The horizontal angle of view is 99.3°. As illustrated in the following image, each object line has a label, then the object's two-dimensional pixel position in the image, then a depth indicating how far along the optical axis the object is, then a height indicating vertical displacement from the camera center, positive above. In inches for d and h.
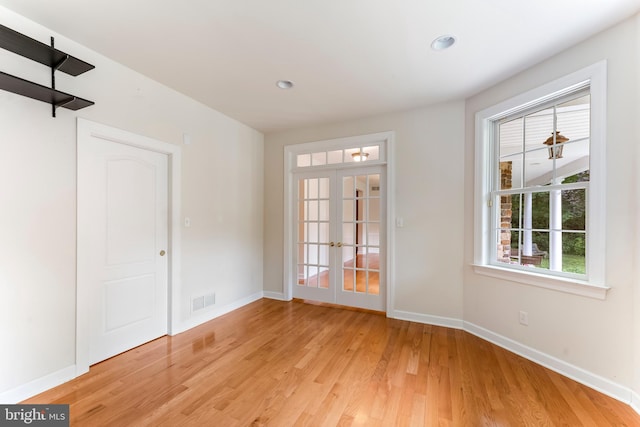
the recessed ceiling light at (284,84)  108.7 +52.3
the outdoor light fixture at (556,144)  95.7 +24.8
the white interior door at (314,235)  157.6 -13.7
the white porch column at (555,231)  94.9 -6.2
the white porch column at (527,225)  104.1 -4.7
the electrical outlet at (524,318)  99.5 -38.7
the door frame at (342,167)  137.6 +14.2
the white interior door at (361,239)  144.7 -14.6
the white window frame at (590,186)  80.6 +9.5
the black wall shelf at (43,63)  67.5 +42.0
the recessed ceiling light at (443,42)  82.4 +52.9
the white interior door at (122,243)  90.2 -11.5
